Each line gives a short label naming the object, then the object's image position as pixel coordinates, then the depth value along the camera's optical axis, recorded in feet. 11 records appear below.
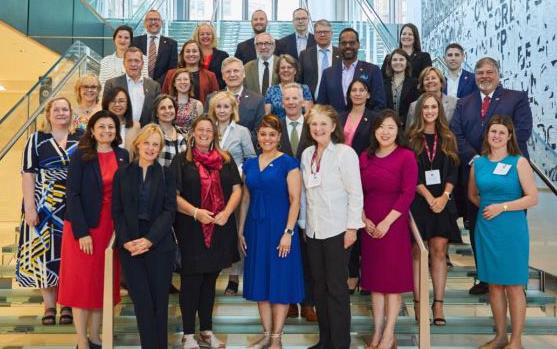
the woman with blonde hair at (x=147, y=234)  12.05
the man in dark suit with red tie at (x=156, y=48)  20.12
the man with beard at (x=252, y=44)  20.79
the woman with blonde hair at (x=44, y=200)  13.57
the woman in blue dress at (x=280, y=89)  15.90
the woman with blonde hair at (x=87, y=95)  15.67
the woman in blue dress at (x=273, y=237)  12.75
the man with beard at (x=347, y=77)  16.58
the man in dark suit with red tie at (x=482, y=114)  15.24
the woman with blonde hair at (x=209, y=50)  19.66
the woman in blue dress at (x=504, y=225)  13.20
